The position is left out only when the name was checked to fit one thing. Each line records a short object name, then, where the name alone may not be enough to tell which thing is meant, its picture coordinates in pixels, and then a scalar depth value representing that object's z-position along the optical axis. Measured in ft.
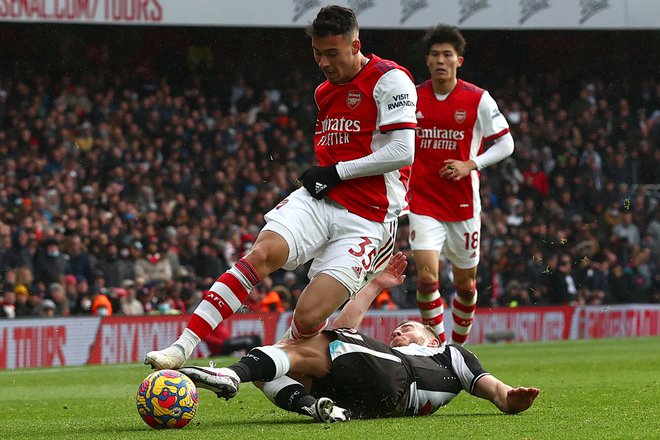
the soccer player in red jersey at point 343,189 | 45.93
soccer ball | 40.60
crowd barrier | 104.37
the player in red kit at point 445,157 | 68.69
